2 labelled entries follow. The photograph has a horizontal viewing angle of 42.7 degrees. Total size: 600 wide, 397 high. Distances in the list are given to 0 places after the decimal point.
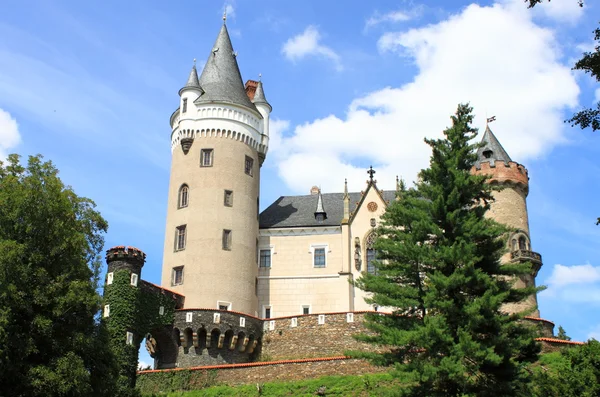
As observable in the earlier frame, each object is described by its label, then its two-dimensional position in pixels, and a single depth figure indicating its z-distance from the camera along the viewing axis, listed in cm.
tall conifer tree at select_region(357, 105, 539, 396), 2567
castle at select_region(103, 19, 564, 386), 4075
